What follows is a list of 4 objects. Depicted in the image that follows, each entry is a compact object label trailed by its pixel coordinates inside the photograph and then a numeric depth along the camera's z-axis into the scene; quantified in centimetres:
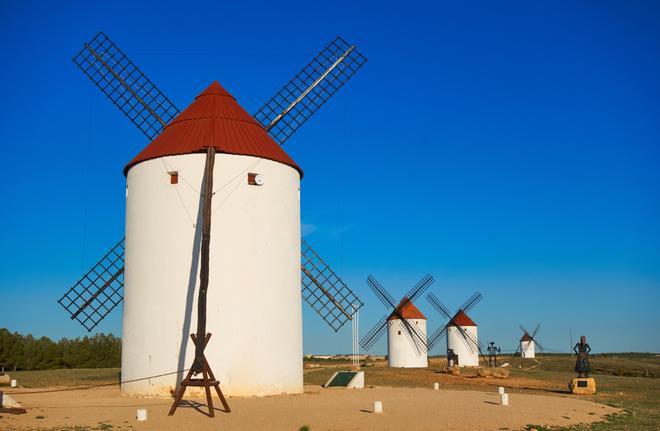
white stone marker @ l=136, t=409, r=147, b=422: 1365
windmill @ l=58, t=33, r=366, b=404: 1886
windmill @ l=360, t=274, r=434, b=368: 5053
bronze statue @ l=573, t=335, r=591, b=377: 2852
